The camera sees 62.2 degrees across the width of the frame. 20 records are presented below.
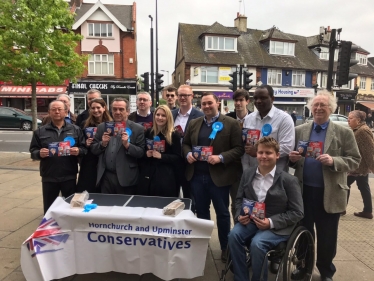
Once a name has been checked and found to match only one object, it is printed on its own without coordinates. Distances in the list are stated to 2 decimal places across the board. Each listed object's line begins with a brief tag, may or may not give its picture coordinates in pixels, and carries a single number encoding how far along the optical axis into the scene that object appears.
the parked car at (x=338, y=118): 20.17
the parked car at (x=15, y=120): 19.75
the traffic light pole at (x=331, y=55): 7.56
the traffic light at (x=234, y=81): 12.84
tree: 10.09
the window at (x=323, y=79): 33.97
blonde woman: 3.61
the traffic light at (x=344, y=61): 7.40
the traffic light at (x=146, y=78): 13.20
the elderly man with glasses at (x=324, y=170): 3.00
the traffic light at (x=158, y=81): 13.59
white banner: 2.80
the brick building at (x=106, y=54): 25.64
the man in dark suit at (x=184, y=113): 4.17
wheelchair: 2.61
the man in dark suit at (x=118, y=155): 3.60
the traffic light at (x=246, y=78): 13.22
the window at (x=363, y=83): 38.65
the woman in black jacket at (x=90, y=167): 3.94
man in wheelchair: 2.75
